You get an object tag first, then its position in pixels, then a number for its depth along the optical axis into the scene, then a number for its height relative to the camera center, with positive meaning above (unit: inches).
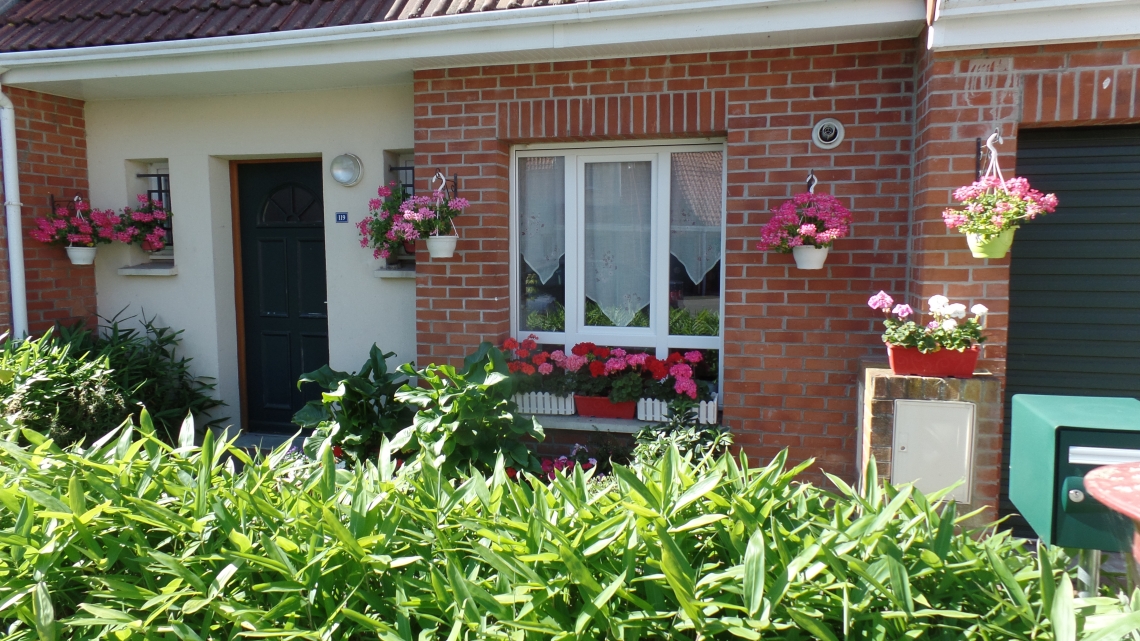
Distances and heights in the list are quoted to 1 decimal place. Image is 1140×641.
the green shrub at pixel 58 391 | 178.4 -33.7
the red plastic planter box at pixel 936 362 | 141.2 -20.2
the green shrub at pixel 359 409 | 175.0 -37.2
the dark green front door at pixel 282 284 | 221.9 -9.7
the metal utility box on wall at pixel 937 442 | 143.6 -35.4
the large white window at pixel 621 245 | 184.4 +1.6
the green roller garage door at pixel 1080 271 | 155.4 -3.7
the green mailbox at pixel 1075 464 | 76.2 -21.8
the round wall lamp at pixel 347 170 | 205.3 +21.5
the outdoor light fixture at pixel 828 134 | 165.0 +25.3
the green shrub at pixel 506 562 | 62.0 -27.5
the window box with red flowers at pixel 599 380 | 180.1 -30.4
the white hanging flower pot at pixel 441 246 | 181.0 +1.1
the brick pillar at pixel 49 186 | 208.7 +17.7
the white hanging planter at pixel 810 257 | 157.8 -1.0
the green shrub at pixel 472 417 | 156.1 -34.0
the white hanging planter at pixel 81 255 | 215.5 -1.5
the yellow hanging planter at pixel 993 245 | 136.4 +1.4
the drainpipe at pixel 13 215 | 201.8 +9.0
